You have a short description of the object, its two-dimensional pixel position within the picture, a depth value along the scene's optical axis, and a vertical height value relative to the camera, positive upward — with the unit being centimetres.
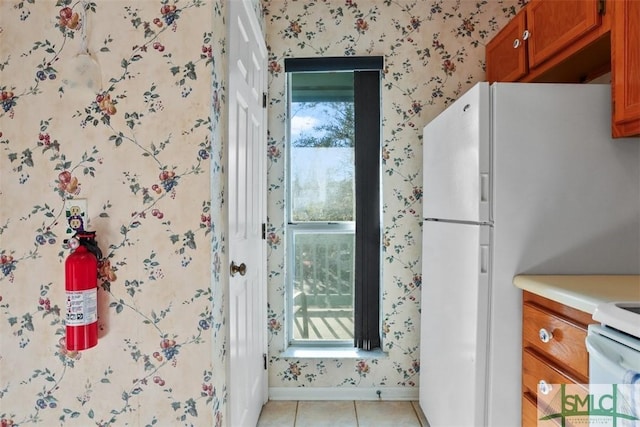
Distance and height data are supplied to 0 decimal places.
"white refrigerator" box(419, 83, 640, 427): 133 +1
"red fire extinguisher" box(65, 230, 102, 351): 111 -28
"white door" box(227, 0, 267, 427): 142 -3
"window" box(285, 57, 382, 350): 227 -11
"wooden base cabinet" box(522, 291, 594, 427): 105 -44
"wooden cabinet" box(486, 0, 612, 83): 136 +69
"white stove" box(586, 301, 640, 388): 82 -33
